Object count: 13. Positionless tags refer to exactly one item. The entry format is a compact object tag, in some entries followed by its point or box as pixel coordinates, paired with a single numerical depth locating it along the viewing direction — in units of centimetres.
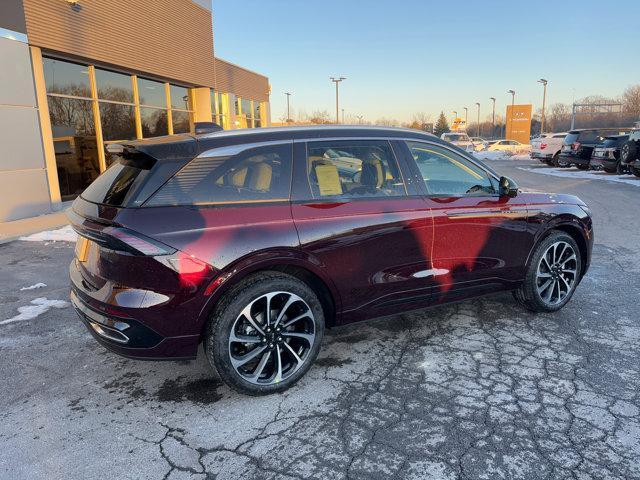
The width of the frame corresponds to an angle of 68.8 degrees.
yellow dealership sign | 5300
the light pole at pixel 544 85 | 5819
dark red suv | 279
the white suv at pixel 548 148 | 2316
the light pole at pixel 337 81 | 4898
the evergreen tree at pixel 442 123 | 8349
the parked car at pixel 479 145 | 3834
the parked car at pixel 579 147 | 1981
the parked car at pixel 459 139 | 3303
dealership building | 959
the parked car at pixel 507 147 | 3831
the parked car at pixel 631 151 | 1571
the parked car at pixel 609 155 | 1719
